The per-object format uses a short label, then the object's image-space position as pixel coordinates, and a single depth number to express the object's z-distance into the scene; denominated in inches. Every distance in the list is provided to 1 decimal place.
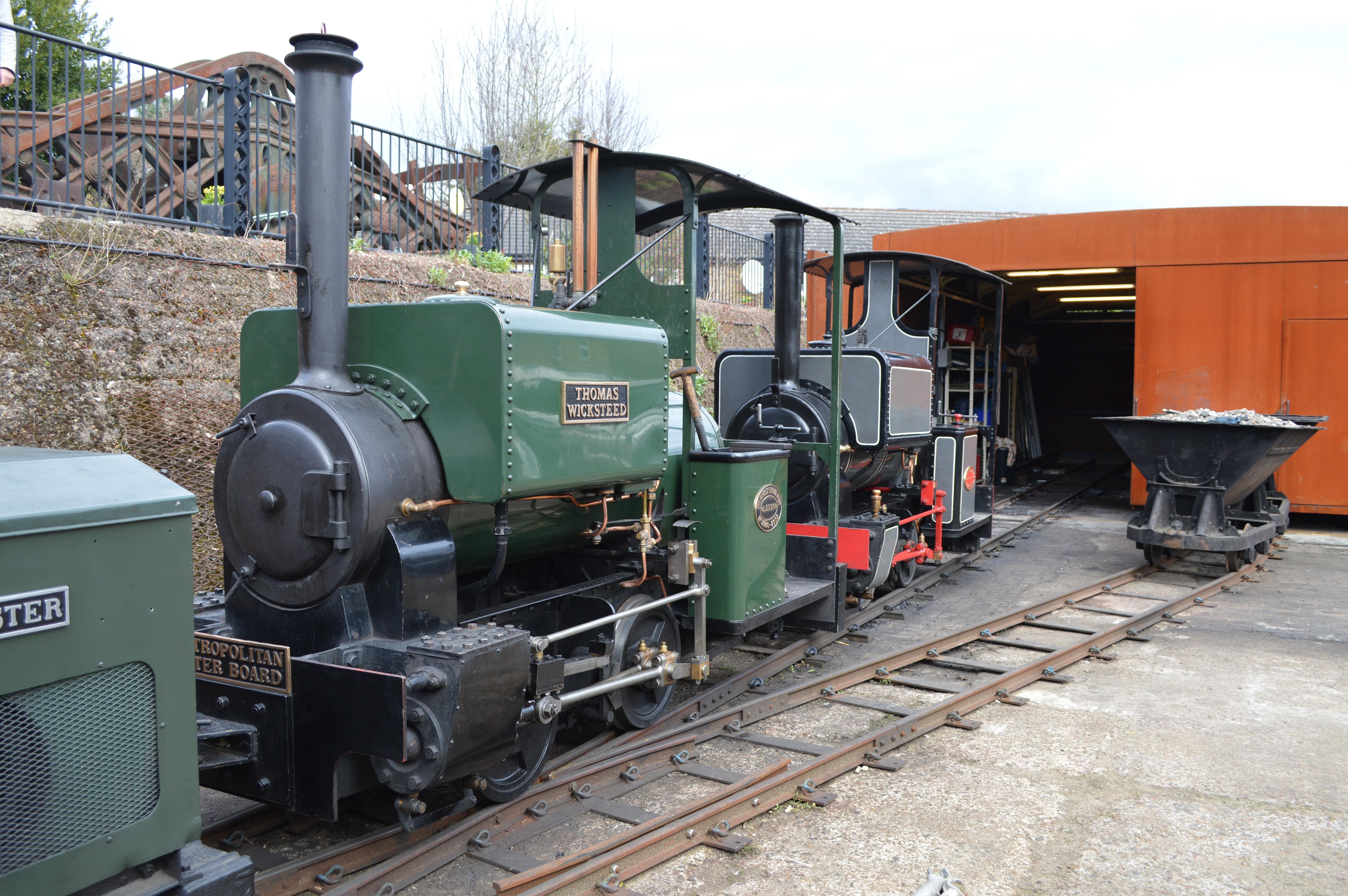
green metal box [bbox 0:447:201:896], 74.9
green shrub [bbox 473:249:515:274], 414.0
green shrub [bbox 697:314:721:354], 573.3
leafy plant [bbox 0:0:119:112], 702.5
